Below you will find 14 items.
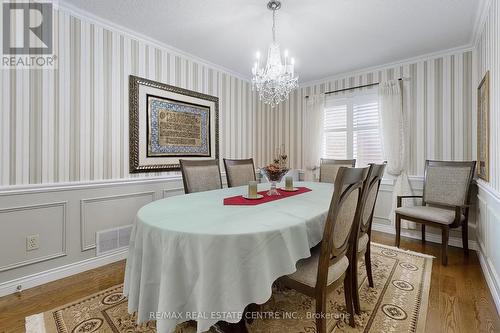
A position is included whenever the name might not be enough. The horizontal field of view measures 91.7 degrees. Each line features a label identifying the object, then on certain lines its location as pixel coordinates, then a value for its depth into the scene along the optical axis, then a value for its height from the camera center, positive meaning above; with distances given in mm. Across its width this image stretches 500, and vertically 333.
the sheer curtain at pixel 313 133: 4191 +576
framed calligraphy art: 2801 +505
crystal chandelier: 2398 +902
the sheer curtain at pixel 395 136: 3379 +418
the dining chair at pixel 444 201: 2521 -404
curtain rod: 3607 +1237
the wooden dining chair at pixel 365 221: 1586 -395
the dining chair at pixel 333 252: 1231 -472
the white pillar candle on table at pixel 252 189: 1945 -194
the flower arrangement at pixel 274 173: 2154 -71
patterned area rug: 1547 -1037
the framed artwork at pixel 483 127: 2213 +398
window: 3709 +590
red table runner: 1749 -270
